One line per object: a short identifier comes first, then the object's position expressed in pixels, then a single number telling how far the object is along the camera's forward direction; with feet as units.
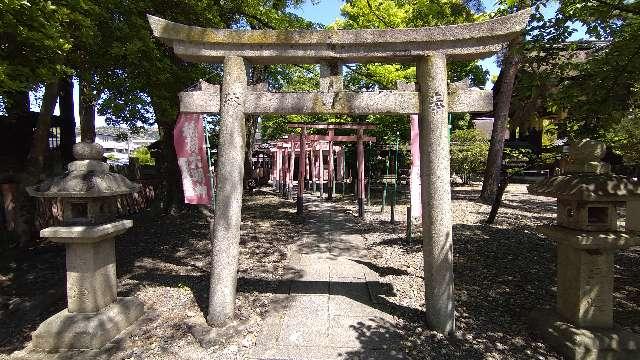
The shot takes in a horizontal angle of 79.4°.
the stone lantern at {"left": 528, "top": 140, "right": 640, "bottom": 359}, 12.66
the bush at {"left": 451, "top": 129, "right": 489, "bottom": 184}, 67.46
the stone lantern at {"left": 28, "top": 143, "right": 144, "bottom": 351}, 14.48
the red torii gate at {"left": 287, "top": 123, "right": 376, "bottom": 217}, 39.79
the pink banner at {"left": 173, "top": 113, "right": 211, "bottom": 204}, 17.51
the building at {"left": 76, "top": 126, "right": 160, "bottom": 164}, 195.14
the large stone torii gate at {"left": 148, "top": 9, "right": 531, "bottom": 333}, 14.83
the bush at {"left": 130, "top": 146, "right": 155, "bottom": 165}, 117.47
